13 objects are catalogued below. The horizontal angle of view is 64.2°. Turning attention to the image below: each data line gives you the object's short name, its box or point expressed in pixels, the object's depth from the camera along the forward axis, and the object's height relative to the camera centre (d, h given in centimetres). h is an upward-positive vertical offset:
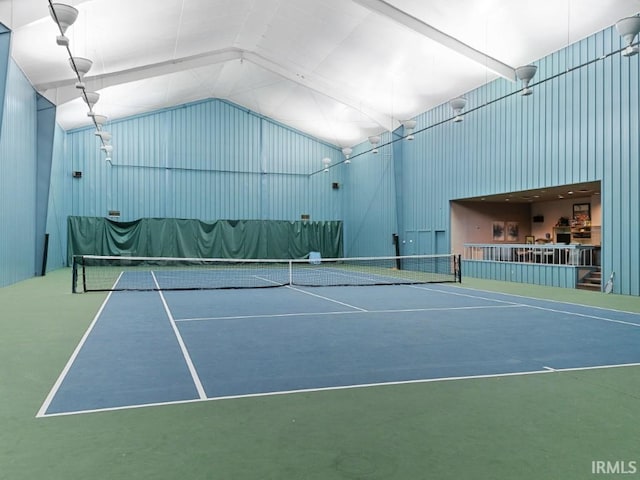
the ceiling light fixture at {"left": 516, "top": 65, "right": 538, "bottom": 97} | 1066 +370
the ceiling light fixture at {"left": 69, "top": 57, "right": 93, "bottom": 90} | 1106 +394
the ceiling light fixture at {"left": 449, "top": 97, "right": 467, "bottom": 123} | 1400 +395
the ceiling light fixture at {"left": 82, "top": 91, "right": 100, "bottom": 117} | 1501 +436
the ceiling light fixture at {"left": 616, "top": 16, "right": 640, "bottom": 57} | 877 +384
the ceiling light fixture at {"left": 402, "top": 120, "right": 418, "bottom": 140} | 1745 +420
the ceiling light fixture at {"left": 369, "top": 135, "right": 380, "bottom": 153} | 2008 +422
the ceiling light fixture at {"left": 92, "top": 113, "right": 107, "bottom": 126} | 1672 +417
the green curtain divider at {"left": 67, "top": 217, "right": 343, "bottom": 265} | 2669 +40
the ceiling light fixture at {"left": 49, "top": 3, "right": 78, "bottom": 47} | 902 +412
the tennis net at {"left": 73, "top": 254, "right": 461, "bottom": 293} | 1631 -118
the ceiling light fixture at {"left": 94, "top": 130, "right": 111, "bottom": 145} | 1959 +422
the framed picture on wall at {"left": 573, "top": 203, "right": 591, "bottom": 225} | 2156 +151
